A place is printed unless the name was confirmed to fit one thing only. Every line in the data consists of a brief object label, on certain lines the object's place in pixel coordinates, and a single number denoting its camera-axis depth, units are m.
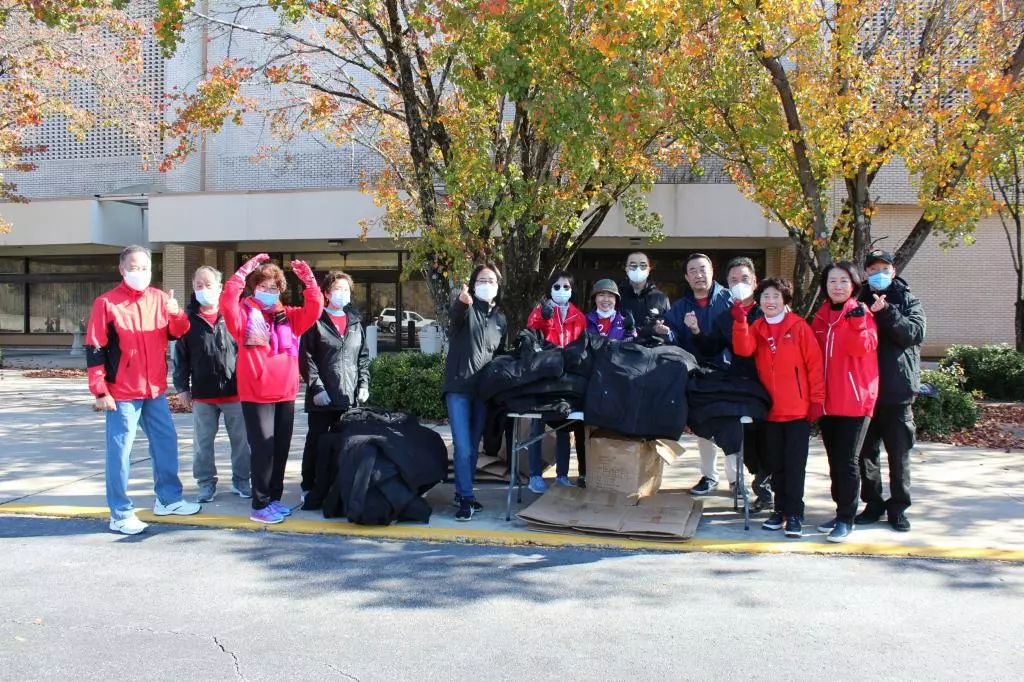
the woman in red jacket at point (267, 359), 5.61
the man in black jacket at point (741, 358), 5.84
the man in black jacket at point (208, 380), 6.31
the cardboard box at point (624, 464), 5.96
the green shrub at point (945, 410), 9.48
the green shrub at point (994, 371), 13.33
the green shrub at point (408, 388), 10.24
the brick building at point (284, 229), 19.50
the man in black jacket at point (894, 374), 5.47
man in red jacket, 5.46
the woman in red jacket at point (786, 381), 5.46
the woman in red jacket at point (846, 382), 5.36
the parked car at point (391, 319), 23.14
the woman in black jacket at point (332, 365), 6.32
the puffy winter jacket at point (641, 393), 5.57
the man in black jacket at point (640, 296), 6.88
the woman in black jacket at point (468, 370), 5.95
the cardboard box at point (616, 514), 5.43
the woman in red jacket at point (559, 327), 6.50
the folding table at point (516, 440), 5.79
